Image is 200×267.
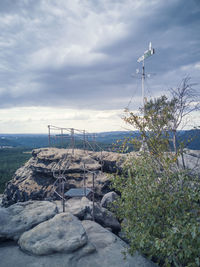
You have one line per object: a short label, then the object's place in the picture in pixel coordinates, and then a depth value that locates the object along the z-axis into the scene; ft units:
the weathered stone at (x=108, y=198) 47.62
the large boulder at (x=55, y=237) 27.86
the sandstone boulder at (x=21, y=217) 32.73
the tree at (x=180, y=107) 31.10
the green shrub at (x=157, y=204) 20.61
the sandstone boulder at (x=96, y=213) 40.03
